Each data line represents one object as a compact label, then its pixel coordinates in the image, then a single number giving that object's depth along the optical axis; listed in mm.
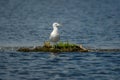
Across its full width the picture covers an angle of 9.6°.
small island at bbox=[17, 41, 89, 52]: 34281
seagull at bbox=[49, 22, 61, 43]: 34484
